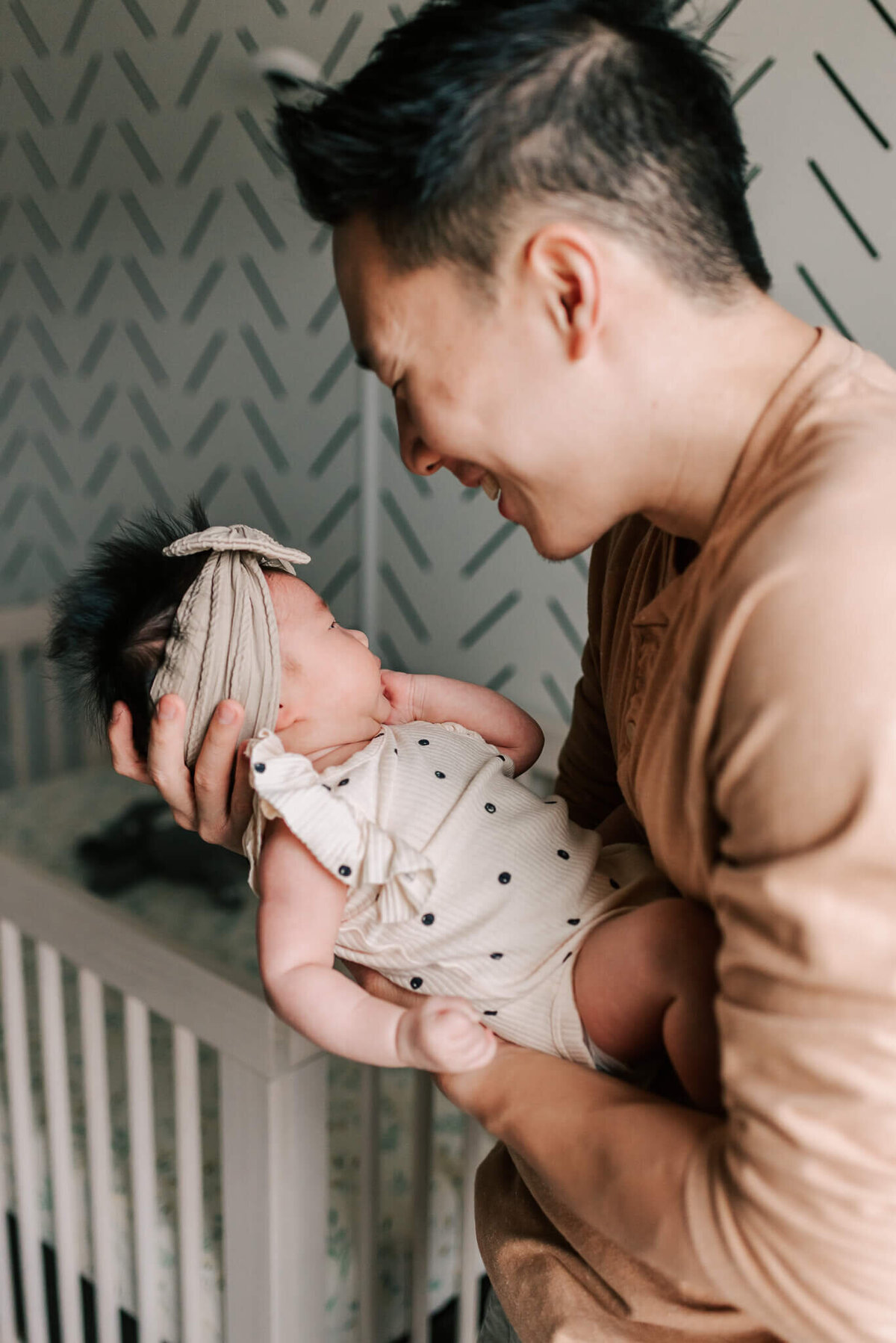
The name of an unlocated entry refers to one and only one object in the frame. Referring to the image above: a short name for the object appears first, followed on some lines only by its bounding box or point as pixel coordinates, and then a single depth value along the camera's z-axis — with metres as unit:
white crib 0.96
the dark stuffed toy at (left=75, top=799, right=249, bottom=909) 1.97
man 0.45
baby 0.68
